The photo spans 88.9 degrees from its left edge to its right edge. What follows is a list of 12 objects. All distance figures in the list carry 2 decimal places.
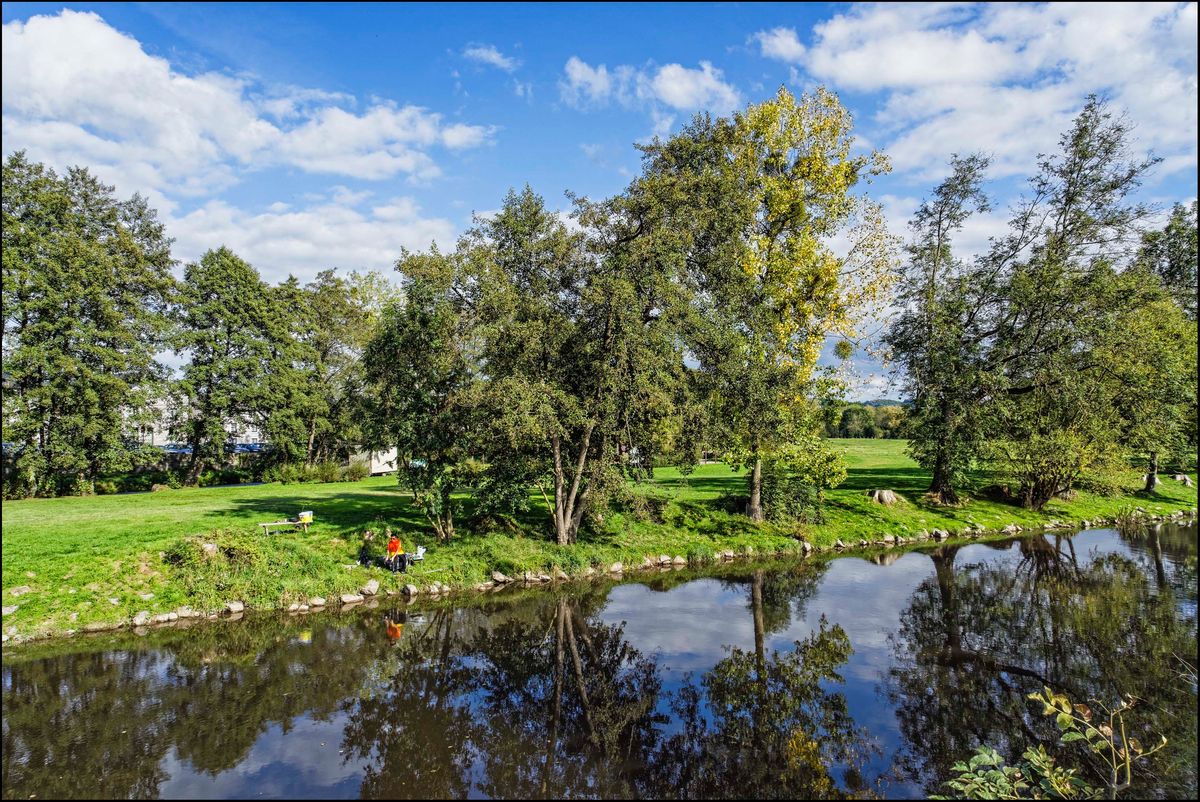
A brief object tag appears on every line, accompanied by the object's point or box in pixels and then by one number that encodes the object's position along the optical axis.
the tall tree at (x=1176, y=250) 47.31
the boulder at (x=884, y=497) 39.19
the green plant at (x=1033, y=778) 10.34
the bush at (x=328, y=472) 52.86
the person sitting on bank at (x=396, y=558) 24.72
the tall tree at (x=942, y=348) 38.12
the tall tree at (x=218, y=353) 49.75
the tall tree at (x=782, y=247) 30.30
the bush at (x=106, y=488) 44.84
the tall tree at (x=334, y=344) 58.28
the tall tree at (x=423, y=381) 24.75
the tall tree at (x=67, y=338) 39.09
